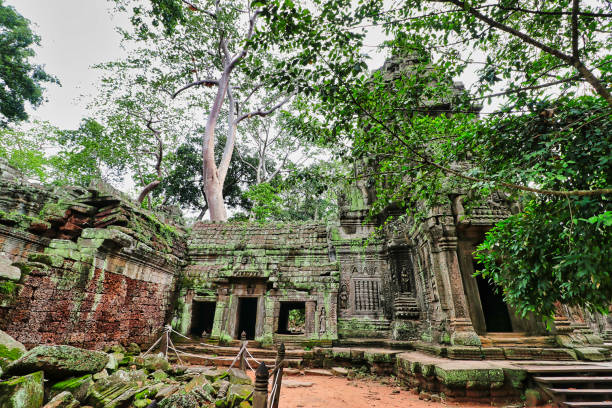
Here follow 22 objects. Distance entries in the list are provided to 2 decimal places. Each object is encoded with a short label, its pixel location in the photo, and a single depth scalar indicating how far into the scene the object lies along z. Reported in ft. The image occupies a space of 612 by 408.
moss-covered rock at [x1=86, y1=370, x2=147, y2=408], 11.14
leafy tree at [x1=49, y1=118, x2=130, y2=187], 60.64
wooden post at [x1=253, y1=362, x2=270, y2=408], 8.50
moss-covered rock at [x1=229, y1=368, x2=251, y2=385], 16.06
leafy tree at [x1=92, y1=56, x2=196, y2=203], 54.13
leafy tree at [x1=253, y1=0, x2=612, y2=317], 8.57
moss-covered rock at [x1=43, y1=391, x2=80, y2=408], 9.48
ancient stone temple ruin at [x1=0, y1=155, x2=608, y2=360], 17.75
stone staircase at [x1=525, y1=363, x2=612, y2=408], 13.46
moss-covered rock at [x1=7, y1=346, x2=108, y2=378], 9.57
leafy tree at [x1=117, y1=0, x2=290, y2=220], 51.35
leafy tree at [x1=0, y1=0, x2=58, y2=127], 55.11
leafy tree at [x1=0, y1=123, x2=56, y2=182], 65.10
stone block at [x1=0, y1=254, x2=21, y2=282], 14.34
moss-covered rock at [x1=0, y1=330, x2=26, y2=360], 10.34
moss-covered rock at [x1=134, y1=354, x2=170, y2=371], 18.22
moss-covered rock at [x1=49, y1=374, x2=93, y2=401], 10.17
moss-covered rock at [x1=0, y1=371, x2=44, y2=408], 8.36
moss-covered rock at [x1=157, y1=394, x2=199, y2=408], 12.01
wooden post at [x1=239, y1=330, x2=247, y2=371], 20.47
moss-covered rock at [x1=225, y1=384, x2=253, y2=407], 13.02
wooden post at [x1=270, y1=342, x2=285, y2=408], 10.48
